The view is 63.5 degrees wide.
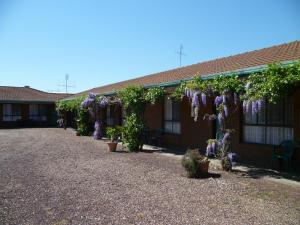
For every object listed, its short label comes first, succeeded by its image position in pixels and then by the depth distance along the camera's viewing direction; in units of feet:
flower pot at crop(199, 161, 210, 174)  20.38
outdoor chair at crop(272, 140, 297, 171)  21.77
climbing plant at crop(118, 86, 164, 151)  33.06
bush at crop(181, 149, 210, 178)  20.10
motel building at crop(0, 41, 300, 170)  23.11
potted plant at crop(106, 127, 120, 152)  32.88
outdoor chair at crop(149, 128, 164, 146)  38.01
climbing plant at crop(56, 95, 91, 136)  51.64
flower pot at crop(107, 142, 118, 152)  32.83
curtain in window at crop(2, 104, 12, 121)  79.50
